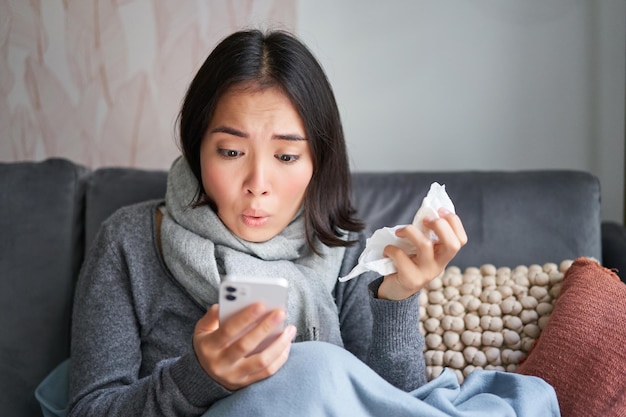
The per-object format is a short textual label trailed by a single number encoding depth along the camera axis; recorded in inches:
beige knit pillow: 56.6
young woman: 49.1
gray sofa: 62.3
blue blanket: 40.7
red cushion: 47.8
